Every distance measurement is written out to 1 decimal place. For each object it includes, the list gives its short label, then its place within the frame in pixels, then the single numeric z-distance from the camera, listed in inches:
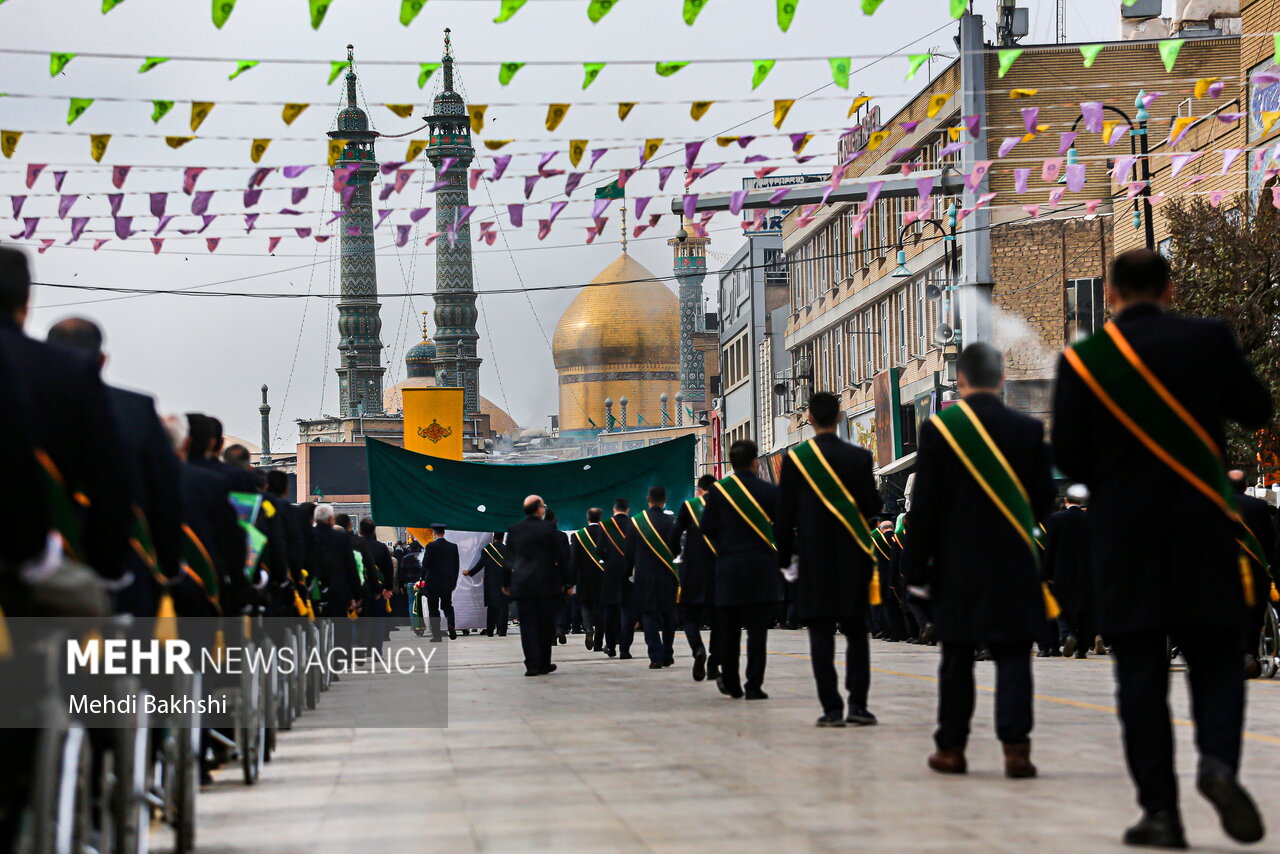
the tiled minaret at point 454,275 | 5531.5
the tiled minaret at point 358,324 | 5748.0
